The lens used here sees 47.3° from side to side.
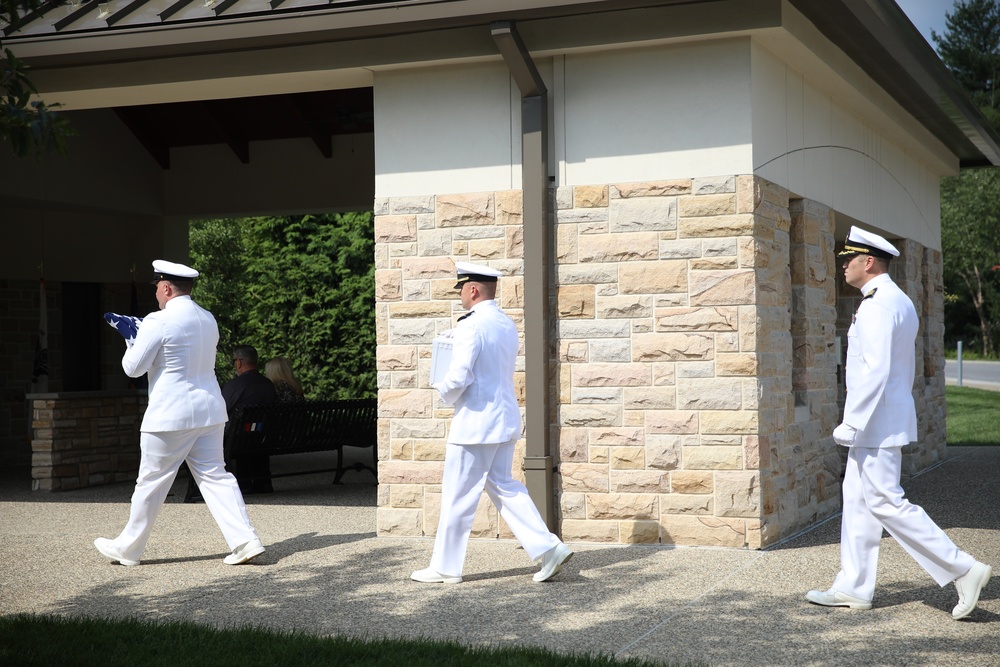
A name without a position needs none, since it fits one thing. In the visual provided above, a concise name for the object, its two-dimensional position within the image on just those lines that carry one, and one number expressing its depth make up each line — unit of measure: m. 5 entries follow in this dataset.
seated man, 10.88
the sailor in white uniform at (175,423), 7.03
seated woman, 11.57
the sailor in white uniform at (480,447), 6.39
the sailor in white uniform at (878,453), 5.57
